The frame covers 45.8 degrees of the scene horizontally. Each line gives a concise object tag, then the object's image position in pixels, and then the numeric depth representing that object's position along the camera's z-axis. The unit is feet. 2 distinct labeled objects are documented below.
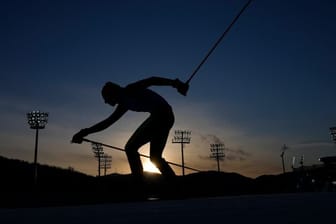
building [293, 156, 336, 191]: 105.09
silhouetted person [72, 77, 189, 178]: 17.39
